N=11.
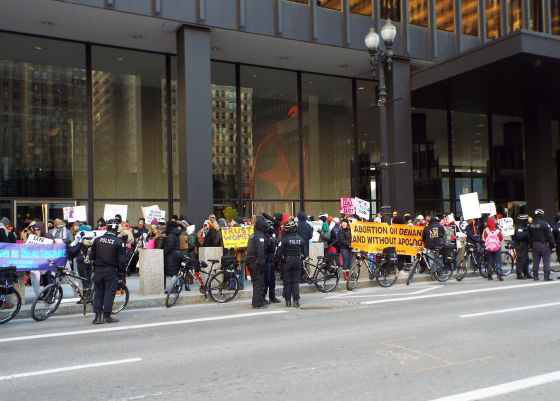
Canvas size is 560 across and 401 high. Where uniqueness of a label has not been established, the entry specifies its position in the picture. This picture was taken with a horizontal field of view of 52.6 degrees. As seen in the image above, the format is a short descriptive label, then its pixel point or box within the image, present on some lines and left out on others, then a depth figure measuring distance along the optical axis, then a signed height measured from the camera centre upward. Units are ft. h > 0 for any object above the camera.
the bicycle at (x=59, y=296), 36.14 -5.18
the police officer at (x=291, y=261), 38.83 -3.34
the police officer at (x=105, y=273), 34.42 -3.43
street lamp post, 52.85 +14.49
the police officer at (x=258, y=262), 38.99 -3.39
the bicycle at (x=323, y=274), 47.19 -5.20
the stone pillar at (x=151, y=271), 44.55 -4.41
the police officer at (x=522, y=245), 52.34 -3.54
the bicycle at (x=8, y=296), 35.45 -4.99
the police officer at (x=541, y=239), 51.16 -2.96
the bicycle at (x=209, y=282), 41.32 -5.15
